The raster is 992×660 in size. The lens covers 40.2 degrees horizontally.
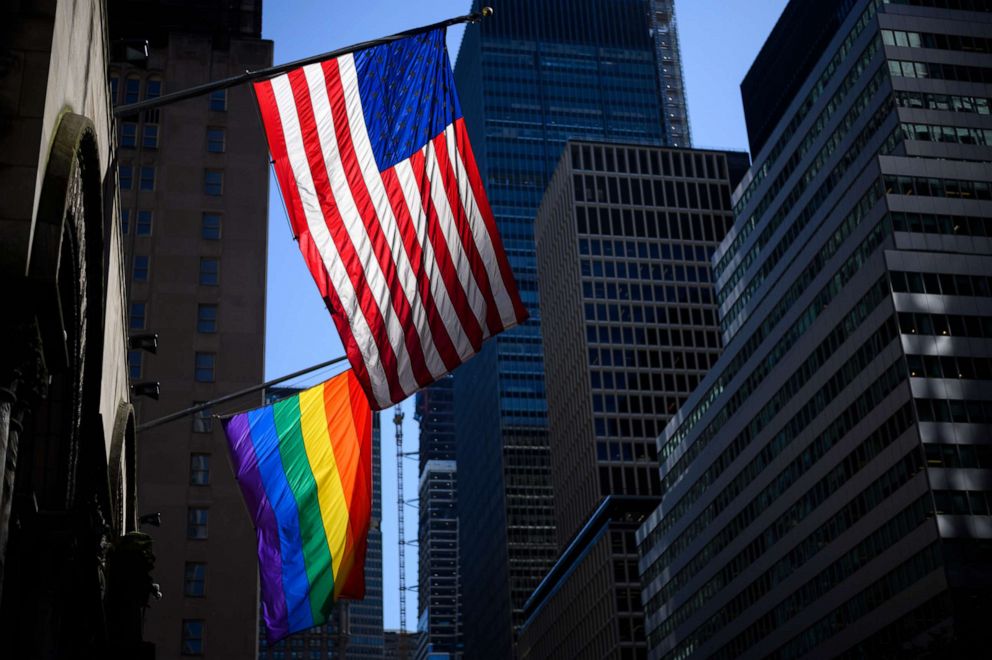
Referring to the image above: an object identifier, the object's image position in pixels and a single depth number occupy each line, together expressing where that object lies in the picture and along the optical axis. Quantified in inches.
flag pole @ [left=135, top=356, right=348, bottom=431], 983.6
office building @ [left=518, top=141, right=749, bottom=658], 6786.9
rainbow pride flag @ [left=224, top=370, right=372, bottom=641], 1045.2
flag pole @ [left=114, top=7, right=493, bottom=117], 666.8
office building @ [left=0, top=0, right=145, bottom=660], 490.0
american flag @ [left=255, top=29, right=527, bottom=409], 796.6
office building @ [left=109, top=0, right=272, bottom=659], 2509.8
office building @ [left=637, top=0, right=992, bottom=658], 3088.1
